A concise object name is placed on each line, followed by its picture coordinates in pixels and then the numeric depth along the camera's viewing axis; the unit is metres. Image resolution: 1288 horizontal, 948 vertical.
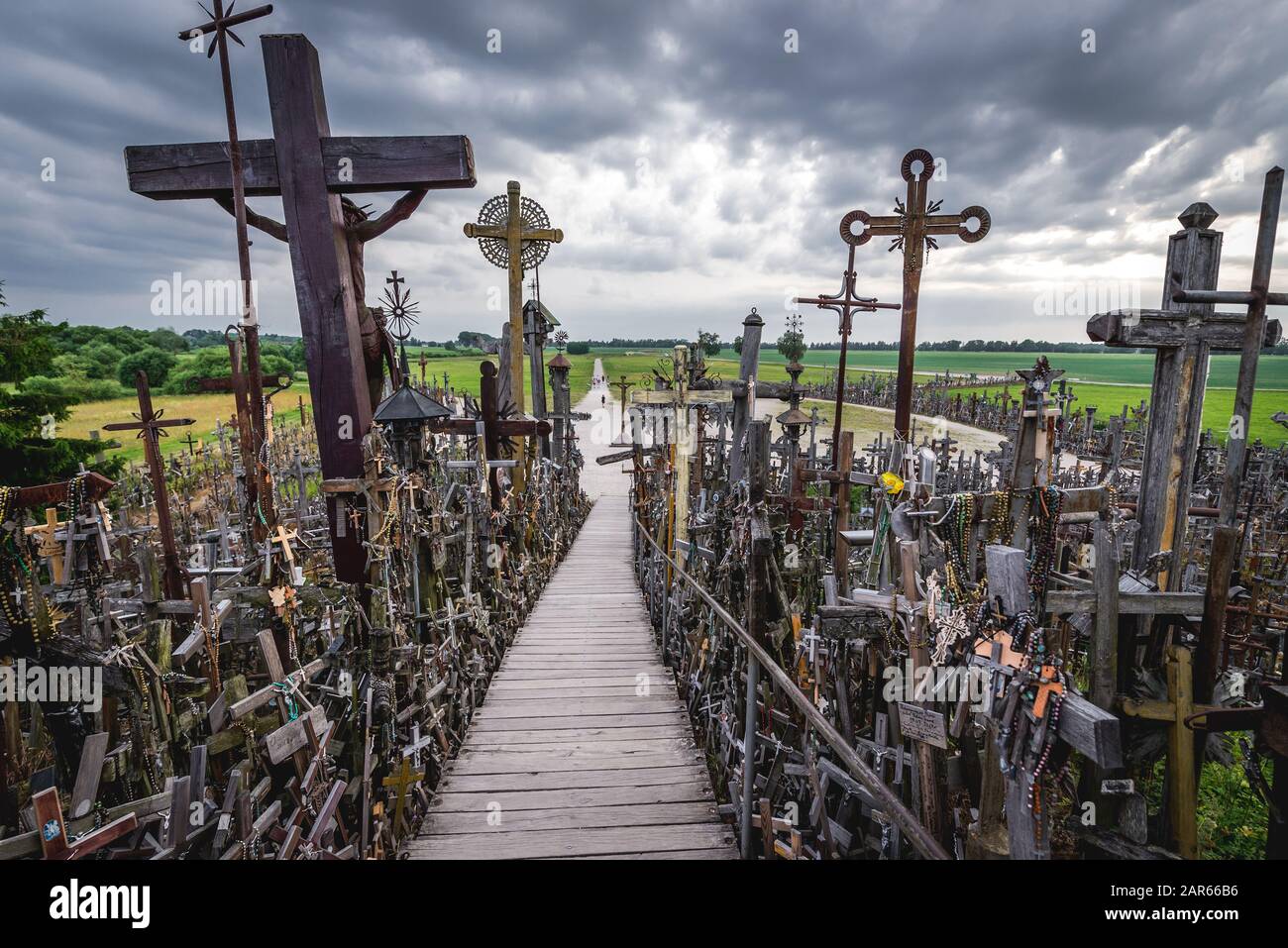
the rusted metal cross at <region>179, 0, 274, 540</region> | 3.50
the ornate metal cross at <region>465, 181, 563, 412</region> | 9.20
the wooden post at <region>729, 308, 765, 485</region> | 8.03
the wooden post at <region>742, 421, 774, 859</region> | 3.09
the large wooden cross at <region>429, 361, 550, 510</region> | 7.05
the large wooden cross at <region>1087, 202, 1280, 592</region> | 4.49
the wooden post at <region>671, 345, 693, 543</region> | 8.60
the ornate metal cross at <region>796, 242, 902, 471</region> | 9.23
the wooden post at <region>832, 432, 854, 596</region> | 8.12
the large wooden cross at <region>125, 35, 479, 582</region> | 3.35
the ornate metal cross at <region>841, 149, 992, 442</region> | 7.32
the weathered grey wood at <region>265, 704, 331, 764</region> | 3.10
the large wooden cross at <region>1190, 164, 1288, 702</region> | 3.03
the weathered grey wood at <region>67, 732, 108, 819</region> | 2.70
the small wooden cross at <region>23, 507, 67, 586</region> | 3.94
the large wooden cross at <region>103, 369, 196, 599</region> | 5.37
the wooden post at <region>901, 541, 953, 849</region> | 3.03
